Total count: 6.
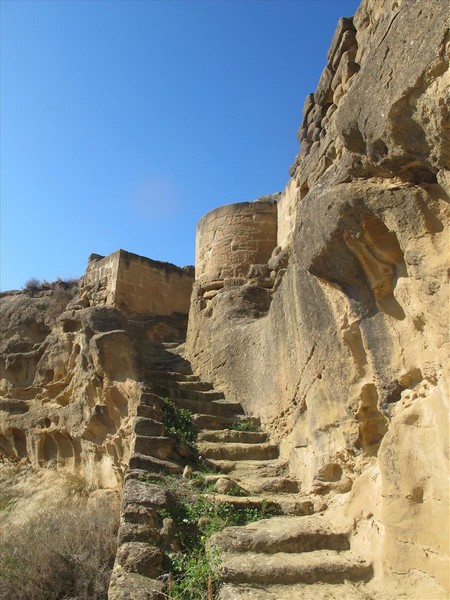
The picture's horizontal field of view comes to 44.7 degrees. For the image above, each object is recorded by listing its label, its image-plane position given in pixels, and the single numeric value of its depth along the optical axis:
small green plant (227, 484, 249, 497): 5.02
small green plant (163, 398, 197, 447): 6.08
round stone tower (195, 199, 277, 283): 10.06
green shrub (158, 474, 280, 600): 3.74
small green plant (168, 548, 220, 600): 3.68
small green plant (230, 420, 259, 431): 6.71
